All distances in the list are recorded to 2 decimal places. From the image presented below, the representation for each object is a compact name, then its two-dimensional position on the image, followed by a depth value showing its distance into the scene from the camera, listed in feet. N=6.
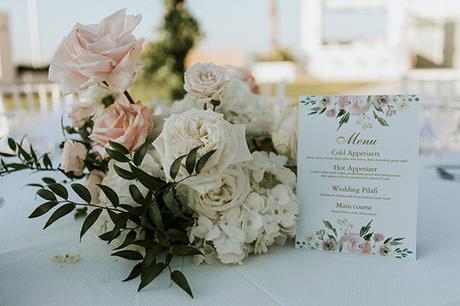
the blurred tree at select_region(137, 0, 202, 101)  15.16
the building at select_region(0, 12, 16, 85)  31.81
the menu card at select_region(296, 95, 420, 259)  2.00
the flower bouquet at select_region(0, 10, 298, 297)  1.77
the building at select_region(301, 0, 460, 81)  36.32
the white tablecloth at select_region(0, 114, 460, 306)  1.66
